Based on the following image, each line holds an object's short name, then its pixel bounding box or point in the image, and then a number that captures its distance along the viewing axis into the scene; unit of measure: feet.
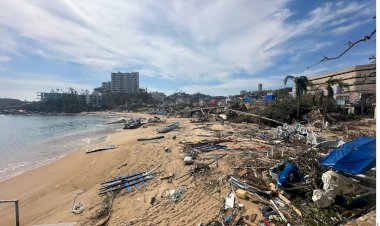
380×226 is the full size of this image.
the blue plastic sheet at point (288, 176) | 26.48
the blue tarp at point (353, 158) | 23.26
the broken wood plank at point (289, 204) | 22.54
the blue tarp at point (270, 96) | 202.39
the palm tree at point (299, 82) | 101.06
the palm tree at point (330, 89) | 88.52
